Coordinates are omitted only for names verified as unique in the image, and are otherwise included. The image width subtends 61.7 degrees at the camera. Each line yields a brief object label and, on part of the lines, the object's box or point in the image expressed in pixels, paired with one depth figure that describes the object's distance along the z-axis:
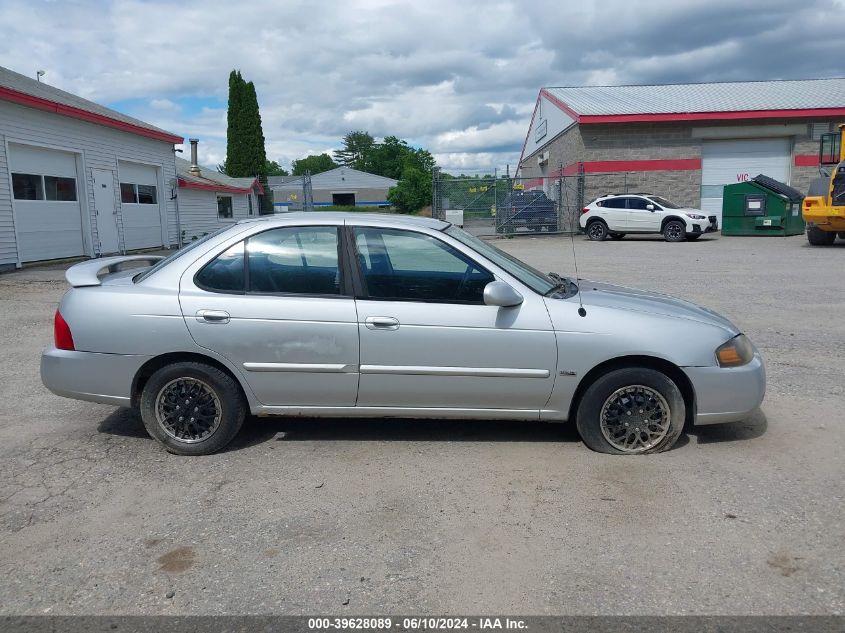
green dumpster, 24.09
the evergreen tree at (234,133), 51.62
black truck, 29.53
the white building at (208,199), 27.55
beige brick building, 29.44
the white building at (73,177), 16.20
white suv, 23.67
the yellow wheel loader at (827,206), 18.31
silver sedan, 4.36
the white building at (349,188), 78.06
